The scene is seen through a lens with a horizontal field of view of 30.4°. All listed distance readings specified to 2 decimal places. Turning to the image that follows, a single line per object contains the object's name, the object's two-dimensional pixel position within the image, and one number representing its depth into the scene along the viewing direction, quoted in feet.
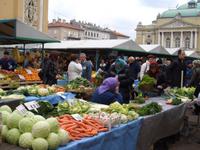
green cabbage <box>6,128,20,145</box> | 10.14
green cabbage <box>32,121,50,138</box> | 9.93
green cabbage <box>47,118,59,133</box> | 10.41
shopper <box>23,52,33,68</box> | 38.80
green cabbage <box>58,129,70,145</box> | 10.24
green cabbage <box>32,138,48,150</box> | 9.59
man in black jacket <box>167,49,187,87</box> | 26.27
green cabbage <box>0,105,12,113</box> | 11.90
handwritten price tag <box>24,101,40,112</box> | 13.21
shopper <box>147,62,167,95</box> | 24.67
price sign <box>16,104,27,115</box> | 11.49
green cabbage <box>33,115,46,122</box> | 10.62
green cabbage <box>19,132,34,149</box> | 9.80
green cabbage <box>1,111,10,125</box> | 10.87
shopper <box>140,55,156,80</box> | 34.78
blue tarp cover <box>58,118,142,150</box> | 10.69
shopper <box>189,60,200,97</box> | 30.01
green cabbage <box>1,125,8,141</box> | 10.37
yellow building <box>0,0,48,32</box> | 78.07
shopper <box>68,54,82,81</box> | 28.55
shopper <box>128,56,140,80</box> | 28.78
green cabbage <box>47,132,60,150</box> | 9.85
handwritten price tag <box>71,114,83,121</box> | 12.89
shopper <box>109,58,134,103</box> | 22.95
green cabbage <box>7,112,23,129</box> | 10.66
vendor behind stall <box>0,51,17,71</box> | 33.01
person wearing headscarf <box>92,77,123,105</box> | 17.87
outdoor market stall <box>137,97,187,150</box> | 15.61
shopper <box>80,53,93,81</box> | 34.34
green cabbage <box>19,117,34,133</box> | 10.35
